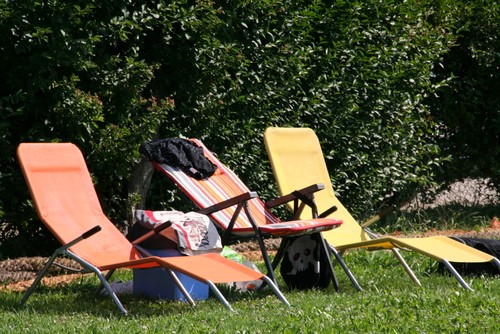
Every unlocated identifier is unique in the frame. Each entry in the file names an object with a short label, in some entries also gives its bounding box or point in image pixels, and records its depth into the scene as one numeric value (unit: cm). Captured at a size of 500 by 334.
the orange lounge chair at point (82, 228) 1080
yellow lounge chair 1266
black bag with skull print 1286
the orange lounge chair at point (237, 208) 1219
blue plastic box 1197
